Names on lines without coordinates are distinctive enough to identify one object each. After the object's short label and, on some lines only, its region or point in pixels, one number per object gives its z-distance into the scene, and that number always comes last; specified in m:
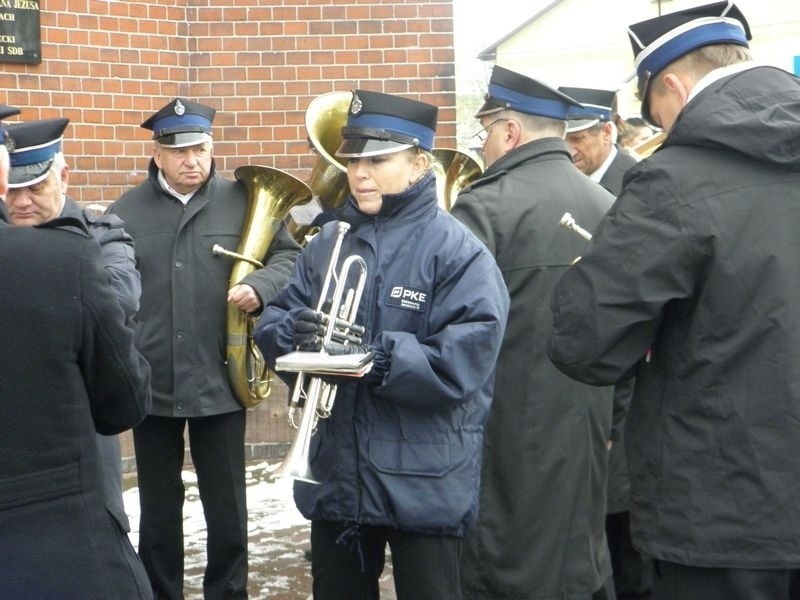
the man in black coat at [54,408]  2.79
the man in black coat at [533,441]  4.33
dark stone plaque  7.53
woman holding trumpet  3.66
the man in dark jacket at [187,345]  5.52
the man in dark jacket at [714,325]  3.04
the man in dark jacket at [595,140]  6.05
